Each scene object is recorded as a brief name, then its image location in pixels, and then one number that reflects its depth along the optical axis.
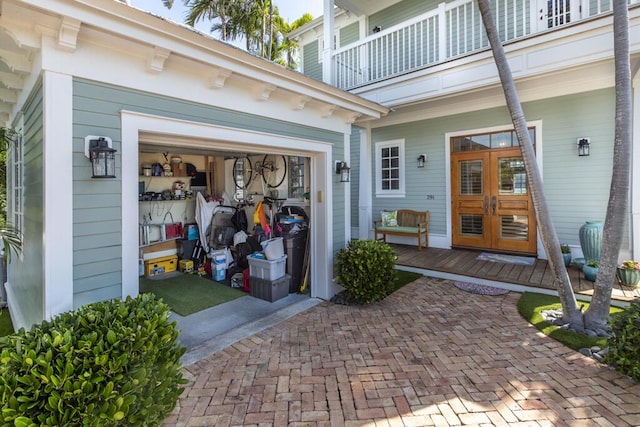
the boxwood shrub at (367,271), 4.32
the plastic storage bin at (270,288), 4.77
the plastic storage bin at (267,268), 4.78
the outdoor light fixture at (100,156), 2.38
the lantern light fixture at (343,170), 4.89
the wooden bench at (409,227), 7.12
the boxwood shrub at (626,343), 2.50
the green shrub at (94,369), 1.50
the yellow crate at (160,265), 6.19
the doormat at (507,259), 5.89
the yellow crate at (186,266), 6.47
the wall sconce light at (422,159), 7.38
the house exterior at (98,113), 2.27
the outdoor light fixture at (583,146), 5.51
